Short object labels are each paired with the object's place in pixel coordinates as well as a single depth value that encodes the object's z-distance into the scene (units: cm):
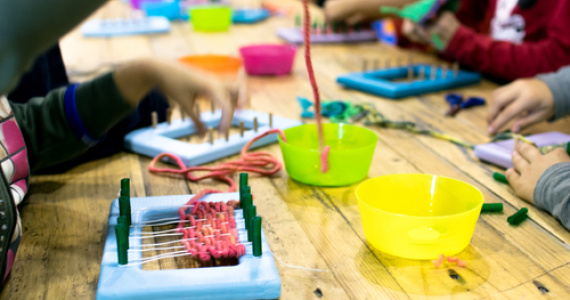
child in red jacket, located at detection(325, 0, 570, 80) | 130
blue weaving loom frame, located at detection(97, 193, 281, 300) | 53
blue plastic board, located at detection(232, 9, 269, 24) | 216
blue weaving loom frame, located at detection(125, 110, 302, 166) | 90
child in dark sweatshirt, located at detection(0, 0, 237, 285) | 44
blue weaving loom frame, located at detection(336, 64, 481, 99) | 125
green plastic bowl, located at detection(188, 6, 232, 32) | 193
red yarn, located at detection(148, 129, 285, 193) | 84
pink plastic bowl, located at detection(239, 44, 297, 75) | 138
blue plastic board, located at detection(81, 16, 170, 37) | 185
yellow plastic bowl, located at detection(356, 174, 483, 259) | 59
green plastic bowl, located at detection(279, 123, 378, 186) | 79
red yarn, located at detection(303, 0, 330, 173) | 61
